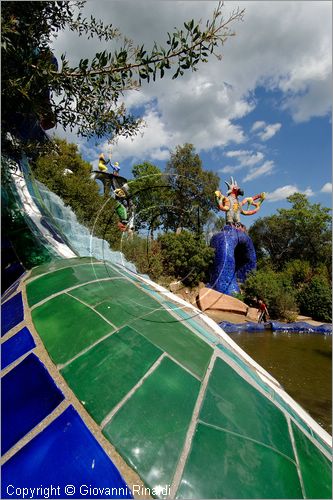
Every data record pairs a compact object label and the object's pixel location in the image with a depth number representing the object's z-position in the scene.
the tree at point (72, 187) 13.31
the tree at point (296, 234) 25.30
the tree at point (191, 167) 20.19
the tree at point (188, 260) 12.09
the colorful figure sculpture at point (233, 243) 16.16
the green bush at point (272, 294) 14.68
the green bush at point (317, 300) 15.05
